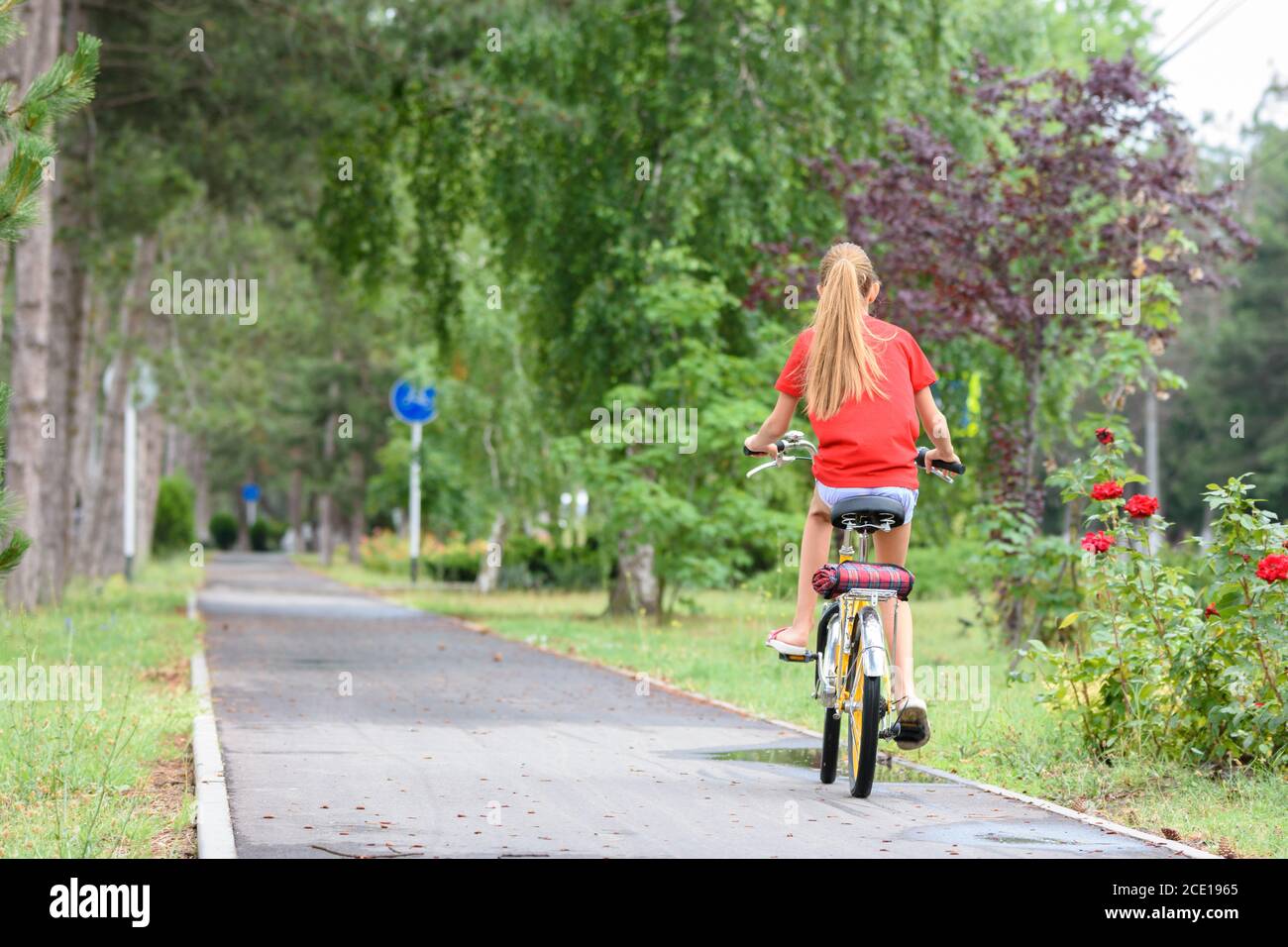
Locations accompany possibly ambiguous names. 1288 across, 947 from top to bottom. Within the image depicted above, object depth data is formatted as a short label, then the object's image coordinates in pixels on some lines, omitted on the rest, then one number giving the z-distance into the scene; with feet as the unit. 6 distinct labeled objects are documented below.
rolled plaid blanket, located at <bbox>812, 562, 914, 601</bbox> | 24.86
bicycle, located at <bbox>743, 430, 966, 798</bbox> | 24.35
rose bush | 25.71
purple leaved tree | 47.14
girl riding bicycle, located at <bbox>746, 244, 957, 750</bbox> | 25.13
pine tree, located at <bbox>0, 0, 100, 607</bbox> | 22.19
